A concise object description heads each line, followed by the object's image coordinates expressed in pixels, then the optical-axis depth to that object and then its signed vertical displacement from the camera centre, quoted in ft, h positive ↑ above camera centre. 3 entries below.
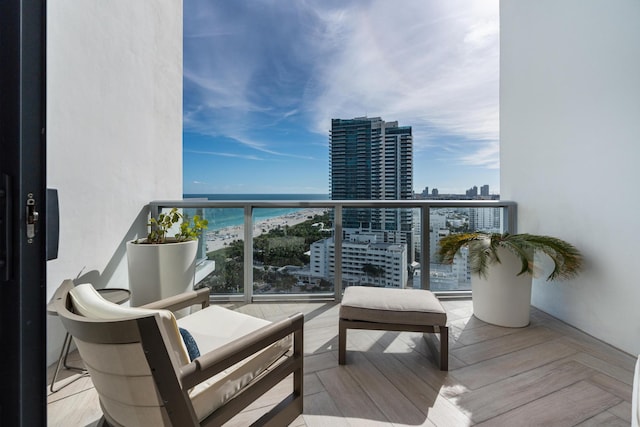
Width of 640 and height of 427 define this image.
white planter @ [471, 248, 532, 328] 8.44 -2.28
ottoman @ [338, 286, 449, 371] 6.41 -2.28
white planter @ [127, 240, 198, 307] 7.95 -1.56
